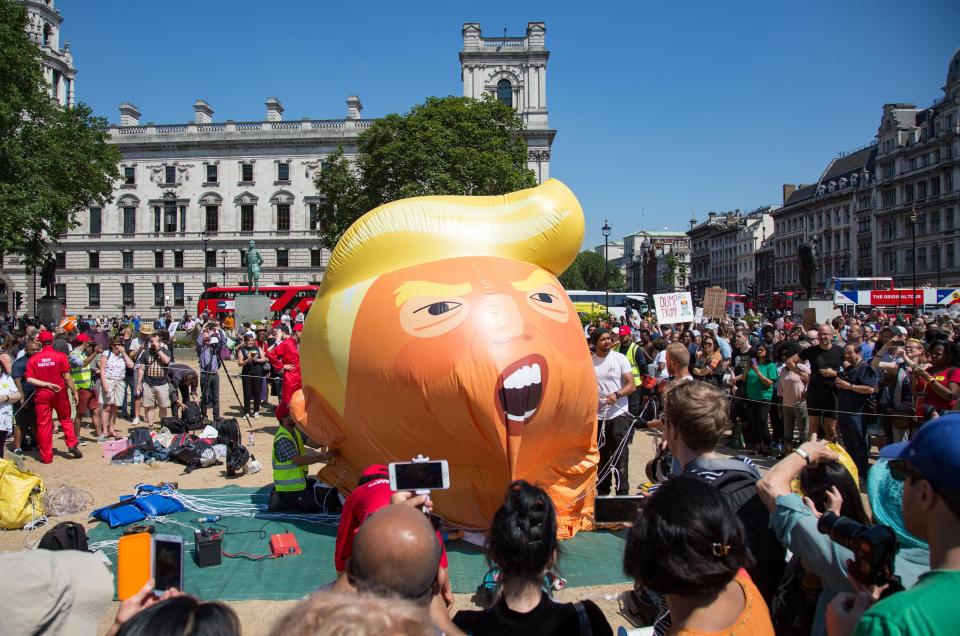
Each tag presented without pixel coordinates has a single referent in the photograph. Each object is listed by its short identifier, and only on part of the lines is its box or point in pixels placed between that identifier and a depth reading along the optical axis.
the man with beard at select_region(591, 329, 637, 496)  7.77
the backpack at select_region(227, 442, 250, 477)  9.63
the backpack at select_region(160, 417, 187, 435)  12.30
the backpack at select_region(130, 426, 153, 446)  10.96
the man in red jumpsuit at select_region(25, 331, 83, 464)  10.20
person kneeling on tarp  7.60
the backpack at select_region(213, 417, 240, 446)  9.82
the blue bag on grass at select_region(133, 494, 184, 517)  7.61
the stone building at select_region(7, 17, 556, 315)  60.38
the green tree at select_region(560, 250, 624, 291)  121.81
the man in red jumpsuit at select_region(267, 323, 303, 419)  9.71
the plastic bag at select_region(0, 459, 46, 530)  7.25
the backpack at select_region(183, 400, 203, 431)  12.74
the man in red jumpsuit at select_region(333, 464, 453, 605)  3.57
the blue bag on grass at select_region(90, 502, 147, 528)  7.34
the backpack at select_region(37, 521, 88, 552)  4.79
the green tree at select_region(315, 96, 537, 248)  34.72
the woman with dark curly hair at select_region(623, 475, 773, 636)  2.15
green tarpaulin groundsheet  5.65
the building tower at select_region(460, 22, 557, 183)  57.50
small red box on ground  6.38
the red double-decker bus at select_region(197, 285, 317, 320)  43.22
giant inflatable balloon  5.36
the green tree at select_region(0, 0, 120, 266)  25.56
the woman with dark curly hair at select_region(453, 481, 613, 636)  2.46
